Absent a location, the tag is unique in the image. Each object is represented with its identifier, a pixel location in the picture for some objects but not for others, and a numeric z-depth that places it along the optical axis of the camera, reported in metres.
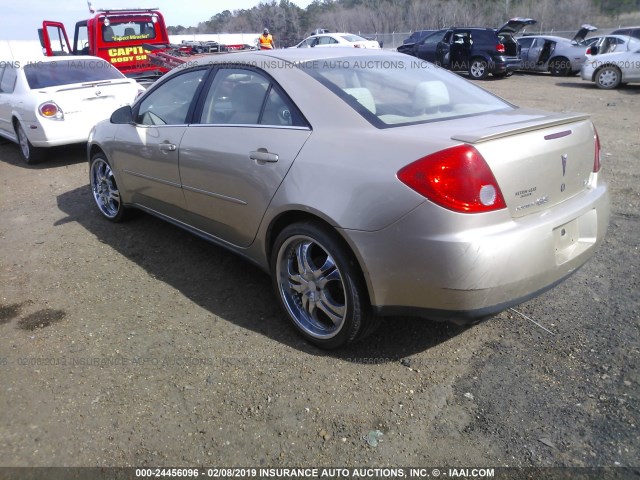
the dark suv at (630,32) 15.33
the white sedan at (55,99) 7.16
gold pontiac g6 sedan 2.20
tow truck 11.05
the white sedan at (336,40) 18.76
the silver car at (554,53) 16.89
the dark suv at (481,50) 16.19
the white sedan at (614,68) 13.14
